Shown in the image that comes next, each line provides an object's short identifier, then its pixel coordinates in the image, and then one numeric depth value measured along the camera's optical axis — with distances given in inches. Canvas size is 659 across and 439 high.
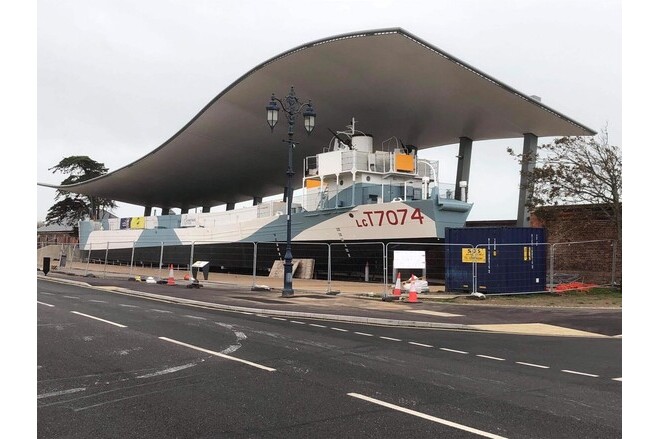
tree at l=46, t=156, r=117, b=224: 3292.3
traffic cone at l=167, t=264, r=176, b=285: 1029.2
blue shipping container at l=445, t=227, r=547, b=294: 816.3
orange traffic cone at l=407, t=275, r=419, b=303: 712.5
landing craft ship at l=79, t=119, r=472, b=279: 1095.6
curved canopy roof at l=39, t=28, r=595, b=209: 1191.6
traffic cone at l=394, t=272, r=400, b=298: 769.6
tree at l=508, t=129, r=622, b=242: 959.0
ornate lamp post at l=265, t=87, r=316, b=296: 781.3
